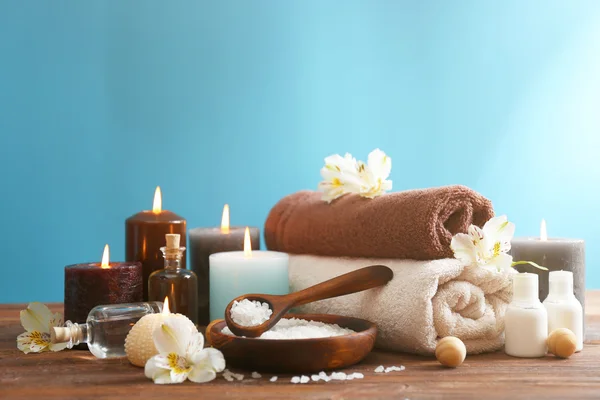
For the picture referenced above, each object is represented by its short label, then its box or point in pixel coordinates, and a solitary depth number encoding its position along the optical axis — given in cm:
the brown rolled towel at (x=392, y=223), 83
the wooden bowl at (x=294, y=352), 69
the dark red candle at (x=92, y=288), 86
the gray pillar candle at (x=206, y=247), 105
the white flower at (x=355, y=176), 96
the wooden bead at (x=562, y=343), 76
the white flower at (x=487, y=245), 80
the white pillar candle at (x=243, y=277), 92
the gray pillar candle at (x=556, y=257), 87
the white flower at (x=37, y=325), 84
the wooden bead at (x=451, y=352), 73
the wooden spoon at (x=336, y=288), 81
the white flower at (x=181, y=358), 67
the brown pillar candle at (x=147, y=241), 98
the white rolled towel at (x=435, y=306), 79
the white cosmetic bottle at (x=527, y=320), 78
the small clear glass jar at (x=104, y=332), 79
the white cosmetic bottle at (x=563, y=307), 81
